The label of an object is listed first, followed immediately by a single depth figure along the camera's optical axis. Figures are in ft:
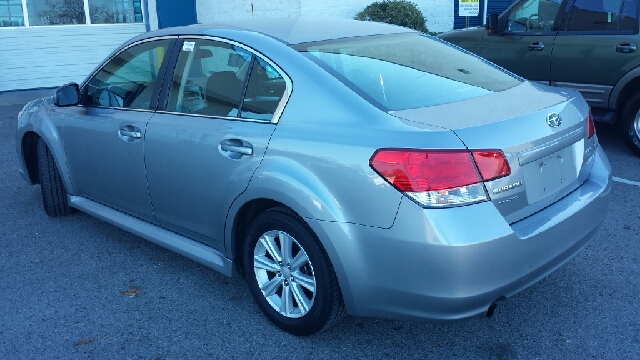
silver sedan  9.13
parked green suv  21.84
